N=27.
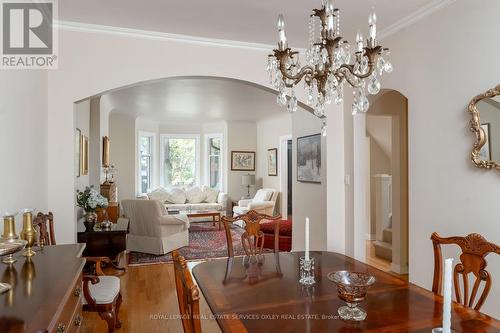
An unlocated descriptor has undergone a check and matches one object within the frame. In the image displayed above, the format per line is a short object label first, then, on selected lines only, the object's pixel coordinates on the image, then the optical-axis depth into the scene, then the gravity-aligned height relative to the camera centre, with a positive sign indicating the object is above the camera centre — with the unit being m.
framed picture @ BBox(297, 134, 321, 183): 4.21 +0.14
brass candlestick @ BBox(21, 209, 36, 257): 1.80 -0.32
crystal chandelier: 1.78 +0.57
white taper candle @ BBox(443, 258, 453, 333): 1.00 -0.38
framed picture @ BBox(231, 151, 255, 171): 9.32 +0.26
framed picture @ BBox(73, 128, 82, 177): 4.16 +0.27
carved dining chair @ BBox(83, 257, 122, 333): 2.40 -0.90
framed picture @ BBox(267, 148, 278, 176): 8.26 +0.19
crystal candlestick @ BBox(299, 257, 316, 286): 1.78 -0.57
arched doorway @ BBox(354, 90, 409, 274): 3.67 -0.22
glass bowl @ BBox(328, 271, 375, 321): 1.34 -0.51
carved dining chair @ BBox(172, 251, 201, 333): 1.07 -0.43
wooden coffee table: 7.20 -0.93
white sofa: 8.29 -0.70
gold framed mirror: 2.21 +0.27
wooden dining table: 1.30 -0.59
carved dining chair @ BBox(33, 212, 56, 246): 2.39 -0.41
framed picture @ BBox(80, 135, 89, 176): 4.53 +0.20
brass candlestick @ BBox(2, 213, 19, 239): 1.64 -0.27
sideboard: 1.09 -0.46
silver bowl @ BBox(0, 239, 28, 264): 1.49 -0.34
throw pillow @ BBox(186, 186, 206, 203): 8.82 -0.64
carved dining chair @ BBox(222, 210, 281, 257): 2.57 -0.45
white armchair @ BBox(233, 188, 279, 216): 7.47 -0.74
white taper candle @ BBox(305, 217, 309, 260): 1.88 -0.42
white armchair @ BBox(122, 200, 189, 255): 5.36 -0.91
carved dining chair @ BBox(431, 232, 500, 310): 1.60 -0.45
